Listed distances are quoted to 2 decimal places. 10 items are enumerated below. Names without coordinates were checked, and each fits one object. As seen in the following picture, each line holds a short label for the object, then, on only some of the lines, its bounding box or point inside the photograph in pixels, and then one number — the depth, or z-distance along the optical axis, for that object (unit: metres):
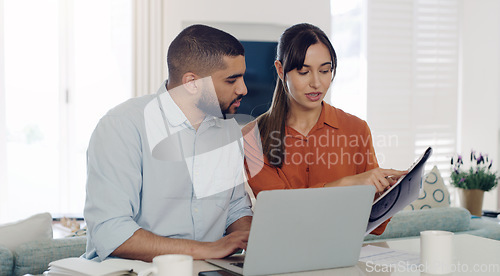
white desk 1.15
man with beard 1.32
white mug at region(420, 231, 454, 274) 1.10
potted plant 3.20
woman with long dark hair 1.66
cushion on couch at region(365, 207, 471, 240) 2.22
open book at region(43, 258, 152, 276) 1.04
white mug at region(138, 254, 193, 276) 0.88
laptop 1.04
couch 1.55
